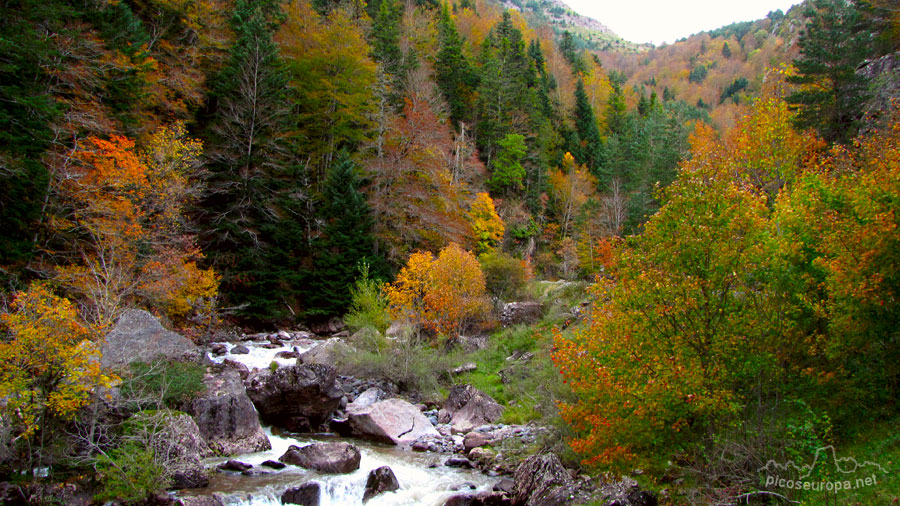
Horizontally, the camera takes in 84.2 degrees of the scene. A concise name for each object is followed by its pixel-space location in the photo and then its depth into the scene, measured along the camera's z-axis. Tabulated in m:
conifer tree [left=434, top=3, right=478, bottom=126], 55.09
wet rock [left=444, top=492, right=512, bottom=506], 12.66
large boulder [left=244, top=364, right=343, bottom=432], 18.48
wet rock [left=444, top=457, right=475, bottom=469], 15.55
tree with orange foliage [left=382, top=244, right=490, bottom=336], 28.61
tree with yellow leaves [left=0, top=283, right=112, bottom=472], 10.83
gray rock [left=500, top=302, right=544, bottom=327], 33.09
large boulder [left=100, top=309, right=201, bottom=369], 14.93
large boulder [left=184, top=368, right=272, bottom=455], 15.69
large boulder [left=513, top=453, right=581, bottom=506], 11.73
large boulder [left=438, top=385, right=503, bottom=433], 19.62
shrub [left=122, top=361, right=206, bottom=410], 14.34
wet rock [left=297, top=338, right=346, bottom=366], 24.42
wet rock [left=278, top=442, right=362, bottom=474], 14.38
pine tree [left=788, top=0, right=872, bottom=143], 26.08
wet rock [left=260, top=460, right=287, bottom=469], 14.64
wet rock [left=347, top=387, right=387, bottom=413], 20.59
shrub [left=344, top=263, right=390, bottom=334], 27.92
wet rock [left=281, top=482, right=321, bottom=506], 12.47
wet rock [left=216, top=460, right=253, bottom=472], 14.14
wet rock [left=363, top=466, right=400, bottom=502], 13.24
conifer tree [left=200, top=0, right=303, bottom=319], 32.09
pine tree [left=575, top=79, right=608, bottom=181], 66.69
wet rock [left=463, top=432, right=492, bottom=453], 17.06
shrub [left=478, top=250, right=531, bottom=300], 36.92
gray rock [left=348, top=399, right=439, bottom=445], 18.12
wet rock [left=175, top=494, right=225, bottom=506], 11.33
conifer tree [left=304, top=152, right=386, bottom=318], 34.66
